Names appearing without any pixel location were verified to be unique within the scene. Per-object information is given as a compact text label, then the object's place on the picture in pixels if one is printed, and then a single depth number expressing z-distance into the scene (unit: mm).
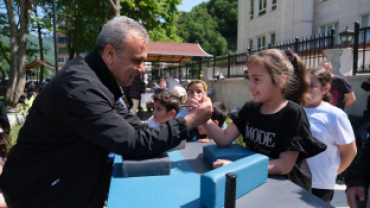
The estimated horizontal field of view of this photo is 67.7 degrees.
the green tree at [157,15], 14102
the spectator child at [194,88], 3486
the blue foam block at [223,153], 1439
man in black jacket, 1335
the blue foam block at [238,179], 989
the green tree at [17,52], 13716
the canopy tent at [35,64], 16267
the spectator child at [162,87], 8836
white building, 13984
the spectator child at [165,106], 3510
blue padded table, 1062
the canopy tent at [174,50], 10203
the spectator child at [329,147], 2111
